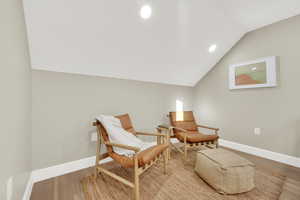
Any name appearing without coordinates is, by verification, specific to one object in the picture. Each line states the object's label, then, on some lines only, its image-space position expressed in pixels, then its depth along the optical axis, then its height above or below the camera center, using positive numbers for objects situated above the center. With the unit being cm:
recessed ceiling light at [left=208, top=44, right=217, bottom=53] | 276 +110
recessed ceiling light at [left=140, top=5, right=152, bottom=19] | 169 +117
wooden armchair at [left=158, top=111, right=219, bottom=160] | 225 -64
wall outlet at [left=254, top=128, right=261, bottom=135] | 260 -65
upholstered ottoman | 147 -87
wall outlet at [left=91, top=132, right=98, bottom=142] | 211 -57
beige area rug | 144 -105
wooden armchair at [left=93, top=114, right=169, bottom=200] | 136 -65
